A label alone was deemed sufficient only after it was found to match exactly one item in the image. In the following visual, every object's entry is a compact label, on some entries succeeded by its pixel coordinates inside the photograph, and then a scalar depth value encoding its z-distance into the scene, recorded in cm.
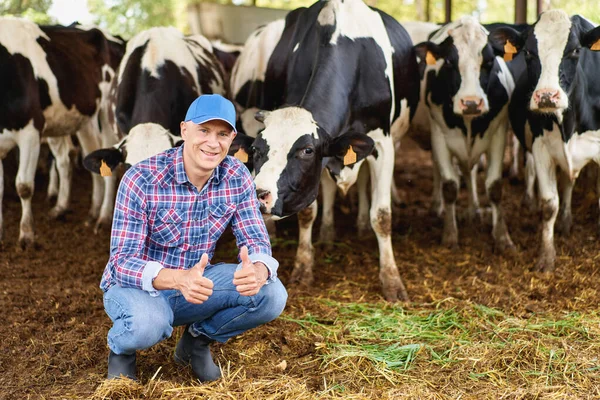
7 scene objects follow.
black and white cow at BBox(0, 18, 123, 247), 716
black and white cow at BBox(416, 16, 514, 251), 650
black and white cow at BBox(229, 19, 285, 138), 718
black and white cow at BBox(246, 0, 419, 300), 490
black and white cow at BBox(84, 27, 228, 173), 580
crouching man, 341
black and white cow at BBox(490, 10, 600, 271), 573
